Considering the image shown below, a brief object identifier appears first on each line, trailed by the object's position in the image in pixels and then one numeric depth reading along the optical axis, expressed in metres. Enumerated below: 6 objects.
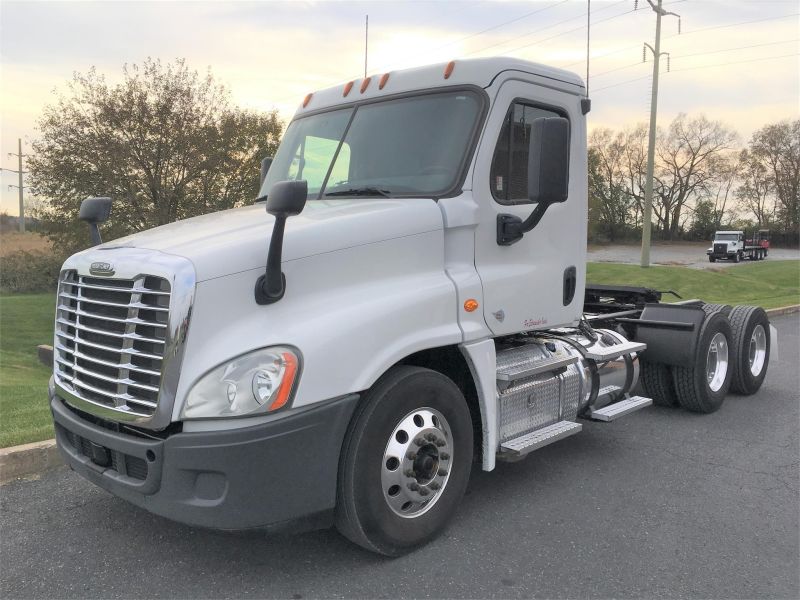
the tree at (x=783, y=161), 62.06
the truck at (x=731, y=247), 42.66
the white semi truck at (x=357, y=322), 2.90
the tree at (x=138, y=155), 15.43
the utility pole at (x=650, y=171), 29.06
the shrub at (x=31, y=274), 21.02
